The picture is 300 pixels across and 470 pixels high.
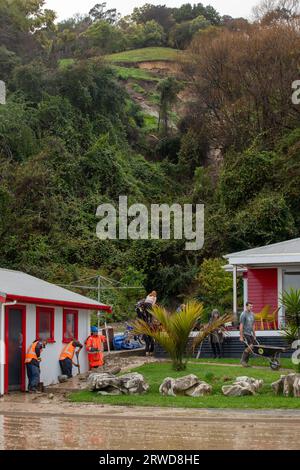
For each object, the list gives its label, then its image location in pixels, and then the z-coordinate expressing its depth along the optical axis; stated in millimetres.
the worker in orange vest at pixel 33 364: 22516
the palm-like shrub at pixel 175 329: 23312
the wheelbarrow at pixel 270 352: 23856
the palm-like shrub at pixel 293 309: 23984
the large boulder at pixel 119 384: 20920
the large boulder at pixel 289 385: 19703
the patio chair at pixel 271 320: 30047
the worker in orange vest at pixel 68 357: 25219
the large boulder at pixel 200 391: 20484
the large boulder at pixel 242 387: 20109
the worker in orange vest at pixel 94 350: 27469
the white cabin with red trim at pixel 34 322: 22109
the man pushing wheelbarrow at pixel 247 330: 24422
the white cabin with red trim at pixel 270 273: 30016
